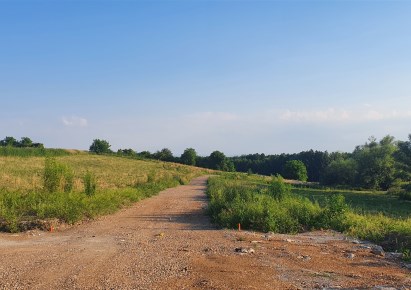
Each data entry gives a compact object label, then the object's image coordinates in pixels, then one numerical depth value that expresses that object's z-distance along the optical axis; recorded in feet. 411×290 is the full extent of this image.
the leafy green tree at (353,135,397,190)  207.88
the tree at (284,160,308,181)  303.21
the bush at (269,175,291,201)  58.39
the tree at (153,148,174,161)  364.56
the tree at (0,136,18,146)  346.95
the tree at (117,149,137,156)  341.37
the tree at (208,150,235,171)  347.83
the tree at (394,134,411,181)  153.17
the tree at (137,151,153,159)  367.37
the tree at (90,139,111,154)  373.79
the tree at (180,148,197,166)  346.33
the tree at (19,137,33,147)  341.54
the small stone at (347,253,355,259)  30.61
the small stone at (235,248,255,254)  31.32
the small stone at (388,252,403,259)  31.71
